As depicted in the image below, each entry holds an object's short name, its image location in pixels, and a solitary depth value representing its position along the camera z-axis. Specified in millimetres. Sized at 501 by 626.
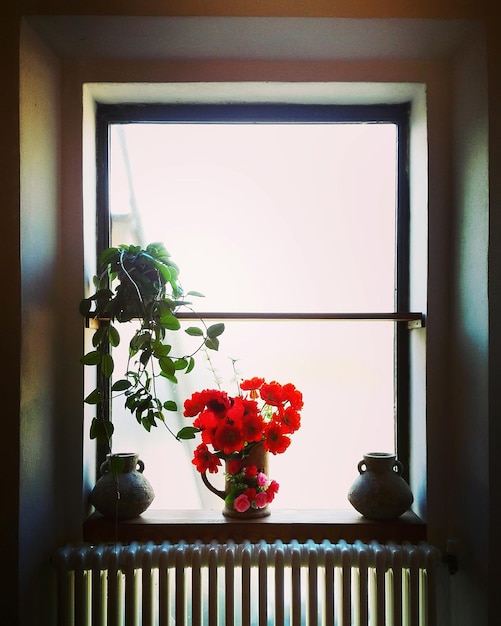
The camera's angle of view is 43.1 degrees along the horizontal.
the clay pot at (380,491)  1875
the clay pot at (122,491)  1870
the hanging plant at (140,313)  1791
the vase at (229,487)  1897
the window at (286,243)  2113
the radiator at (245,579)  1769
